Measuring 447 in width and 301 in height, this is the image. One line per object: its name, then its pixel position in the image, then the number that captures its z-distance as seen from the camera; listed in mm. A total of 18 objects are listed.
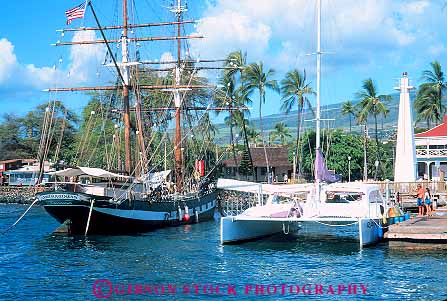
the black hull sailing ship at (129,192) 42812
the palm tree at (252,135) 116800
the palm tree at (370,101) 95500
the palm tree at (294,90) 94375
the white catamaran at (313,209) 35094
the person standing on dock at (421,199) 43938
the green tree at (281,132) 130750
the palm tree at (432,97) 93500
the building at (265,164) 89500
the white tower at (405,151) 53844
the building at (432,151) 65688
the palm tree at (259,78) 94688
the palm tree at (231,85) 90425
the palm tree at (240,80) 93012
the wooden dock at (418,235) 33375
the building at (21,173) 96562
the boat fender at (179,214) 51938
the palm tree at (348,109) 107631
